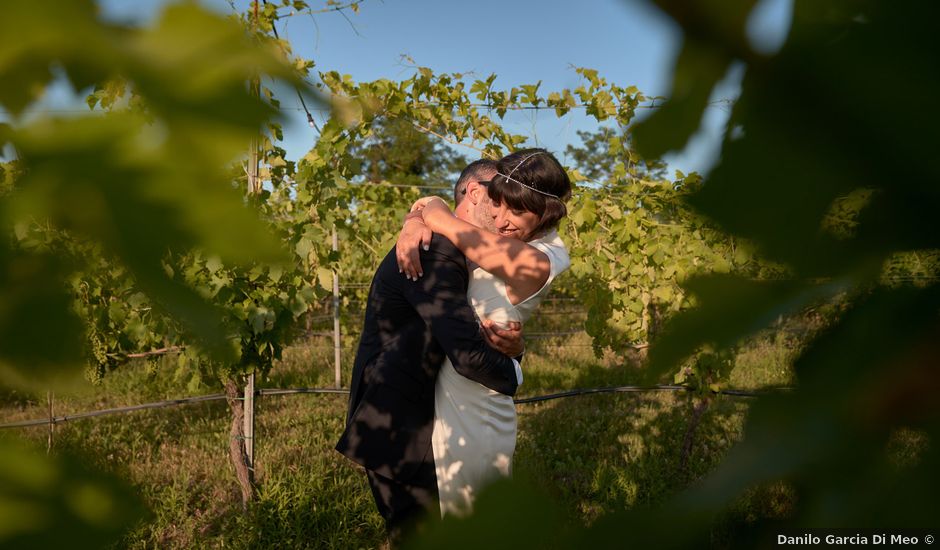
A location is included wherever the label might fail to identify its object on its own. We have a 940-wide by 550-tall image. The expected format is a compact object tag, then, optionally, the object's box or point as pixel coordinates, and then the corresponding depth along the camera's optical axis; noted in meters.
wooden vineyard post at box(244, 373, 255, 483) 3.87
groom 1.98
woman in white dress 2.08
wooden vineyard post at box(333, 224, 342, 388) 6.82
